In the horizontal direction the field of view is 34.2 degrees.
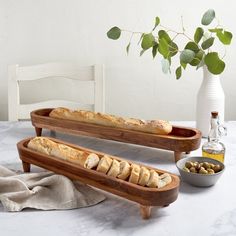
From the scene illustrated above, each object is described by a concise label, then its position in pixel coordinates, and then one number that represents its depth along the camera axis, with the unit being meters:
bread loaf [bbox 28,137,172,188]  0.88
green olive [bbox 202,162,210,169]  1.04
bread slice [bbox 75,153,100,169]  0.98
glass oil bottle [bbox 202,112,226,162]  1.17
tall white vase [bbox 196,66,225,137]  1.44
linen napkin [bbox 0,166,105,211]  0.91
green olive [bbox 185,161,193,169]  1.06
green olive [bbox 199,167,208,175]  1.02
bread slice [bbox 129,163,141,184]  0.88
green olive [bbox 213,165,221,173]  1.04
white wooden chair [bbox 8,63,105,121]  1.92
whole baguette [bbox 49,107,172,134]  1.26
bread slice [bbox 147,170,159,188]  0.86
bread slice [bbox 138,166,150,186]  0.87
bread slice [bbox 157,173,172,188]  0.87
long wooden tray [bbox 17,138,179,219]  0.84
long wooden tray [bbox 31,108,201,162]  1.20
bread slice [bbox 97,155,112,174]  0.94
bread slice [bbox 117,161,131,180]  0.91
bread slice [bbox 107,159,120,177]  0.92
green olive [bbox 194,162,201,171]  1.04
